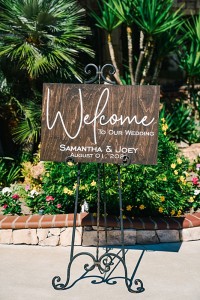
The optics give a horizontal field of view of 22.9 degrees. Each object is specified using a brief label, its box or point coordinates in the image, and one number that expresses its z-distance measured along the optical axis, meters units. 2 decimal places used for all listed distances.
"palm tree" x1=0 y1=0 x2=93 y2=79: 7.14
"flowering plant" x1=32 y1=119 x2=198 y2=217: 5.48
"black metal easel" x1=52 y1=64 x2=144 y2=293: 4.18
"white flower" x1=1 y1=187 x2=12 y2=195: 5.98
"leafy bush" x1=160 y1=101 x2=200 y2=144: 8.76
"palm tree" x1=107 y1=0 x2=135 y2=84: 8.16
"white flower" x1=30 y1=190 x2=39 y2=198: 5.87
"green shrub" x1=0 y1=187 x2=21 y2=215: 5.74
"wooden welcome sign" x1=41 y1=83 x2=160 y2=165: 4.19
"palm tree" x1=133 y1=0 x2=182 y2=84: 8.04
